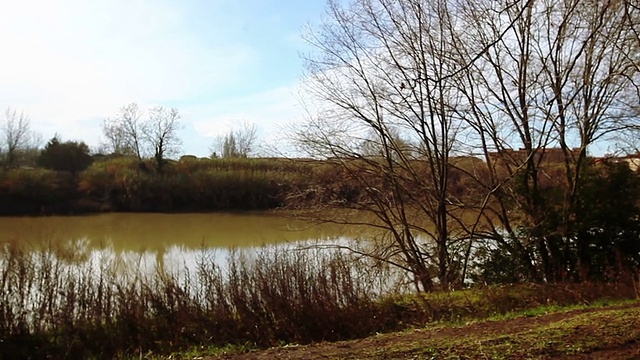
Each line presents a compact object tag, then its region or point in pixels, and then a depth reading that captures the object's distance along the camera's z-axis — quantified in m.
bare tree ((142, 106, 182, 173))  42.78
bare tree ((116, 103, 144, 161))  43.78
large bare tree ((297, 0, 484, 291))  15.51
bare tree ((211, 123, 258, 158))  41.31
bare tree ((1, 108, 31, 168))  42.03
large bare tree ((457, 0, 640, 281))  14.60
